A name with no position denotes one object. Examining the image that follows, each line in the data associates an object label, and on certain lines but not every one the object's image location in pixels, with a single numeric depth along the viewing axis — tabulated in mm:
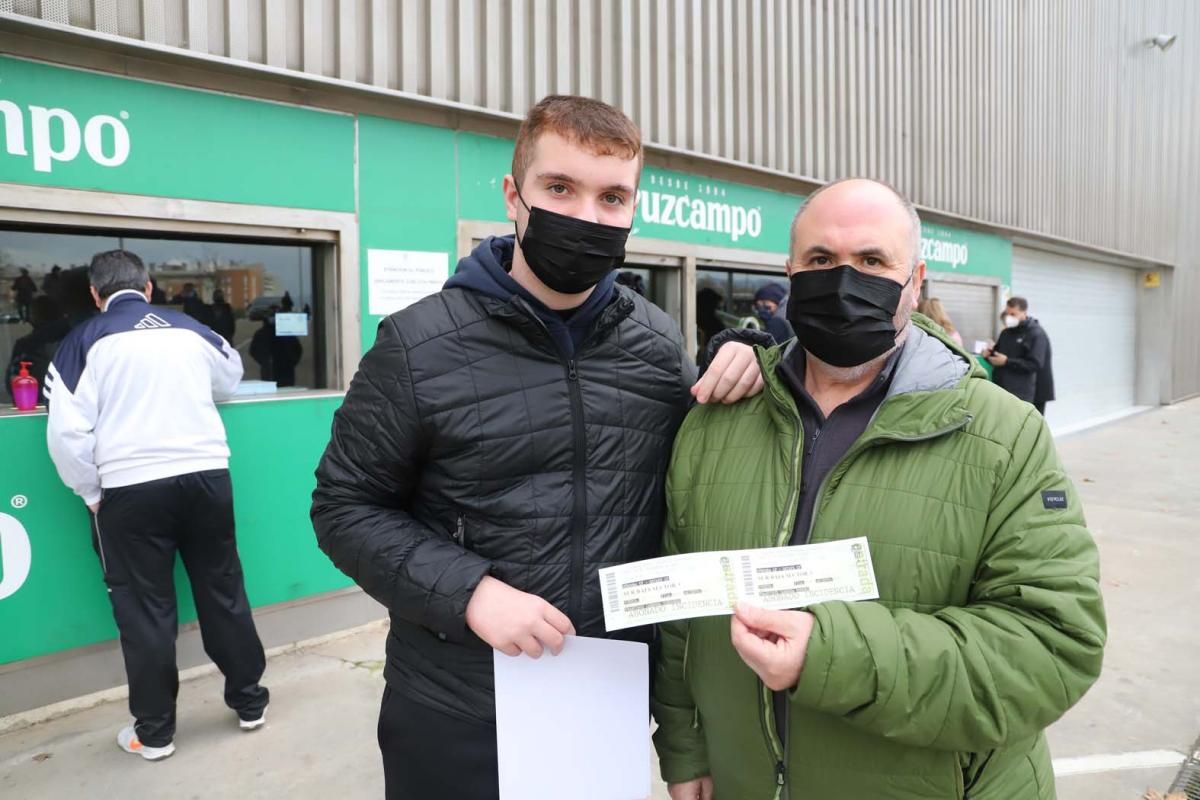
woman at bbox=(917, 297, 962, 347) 7155
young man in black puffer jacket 1532
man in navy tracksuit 3277
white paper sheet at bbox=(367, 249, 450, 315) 4594
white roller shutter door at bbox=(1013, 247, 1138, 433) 12578
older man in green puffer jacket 1247
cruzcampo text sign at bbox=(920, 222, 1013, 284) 9523
